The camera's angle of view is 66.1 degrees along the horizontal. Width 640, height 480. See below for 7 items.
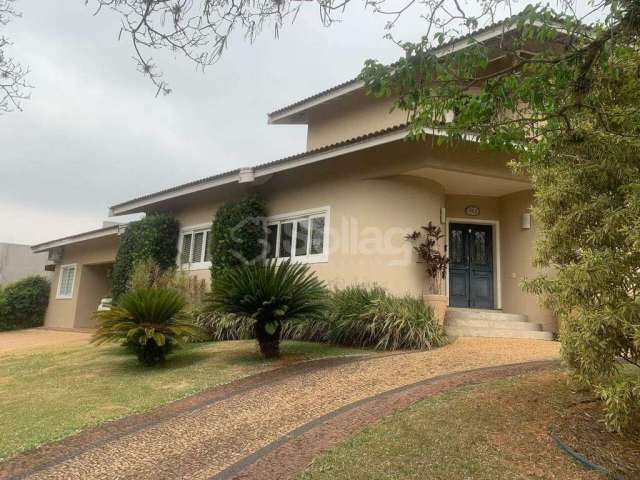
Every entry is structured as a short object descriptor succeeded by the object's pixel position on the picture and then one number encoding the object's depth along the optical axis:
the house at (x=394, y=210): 11.17
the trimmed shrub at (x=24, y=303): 20.94
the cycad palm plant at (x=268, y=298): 8.32
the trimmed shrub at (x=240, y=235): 13.49
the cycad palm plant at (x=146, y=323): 8.54
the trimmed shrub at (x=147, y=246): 15.71
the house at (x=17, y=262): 32.84
